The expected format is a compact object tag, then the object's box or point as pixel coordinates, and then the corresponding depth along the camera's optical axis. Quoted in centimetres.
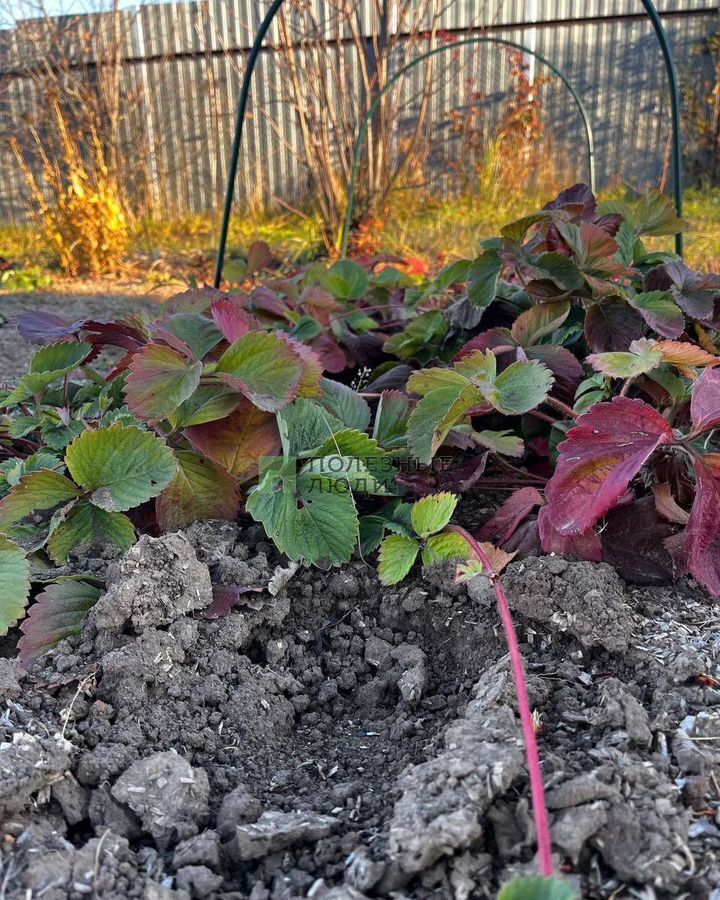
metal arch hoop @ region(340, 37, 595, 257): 250
